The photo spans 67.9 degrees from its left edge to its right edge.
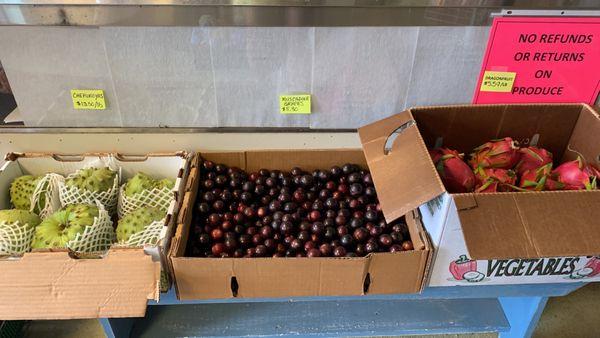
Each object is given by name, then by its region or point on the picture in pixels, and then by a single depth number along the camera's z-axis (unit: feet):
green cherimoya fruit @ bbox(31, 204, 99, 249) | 3.96
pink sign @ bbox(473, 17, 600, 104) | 4.09
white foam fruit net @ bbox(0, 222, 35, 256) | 3.95
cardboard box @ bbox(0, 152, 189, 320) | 3.45
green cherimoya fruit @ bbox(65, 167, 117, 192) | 4.50
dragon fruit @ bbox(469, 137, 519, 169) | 4.07
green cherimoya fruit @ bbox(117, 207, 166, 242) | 4.12
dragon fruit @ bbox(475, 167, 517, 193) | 3.82
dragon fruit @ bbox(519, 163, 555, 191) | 3.88
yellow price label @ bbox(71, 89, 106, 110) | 4.41
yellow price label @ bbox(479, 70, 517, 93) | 4.39
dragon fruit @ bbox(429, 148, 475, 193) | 3.86
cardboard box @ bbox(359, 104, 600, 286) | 3.17
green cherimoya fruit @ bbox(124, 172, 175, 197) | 4.52
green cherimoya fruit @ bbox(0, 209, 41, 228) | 4.13
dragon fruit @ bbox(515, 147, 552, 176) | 4.12
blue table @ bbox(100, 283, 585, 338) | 4.82
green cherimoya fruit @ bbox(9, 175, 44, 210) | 4.52
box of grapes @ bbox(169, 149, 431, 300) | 3.63
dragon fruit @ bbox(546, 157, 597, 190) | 3.81
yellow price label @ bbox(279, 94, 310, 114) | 4.51
